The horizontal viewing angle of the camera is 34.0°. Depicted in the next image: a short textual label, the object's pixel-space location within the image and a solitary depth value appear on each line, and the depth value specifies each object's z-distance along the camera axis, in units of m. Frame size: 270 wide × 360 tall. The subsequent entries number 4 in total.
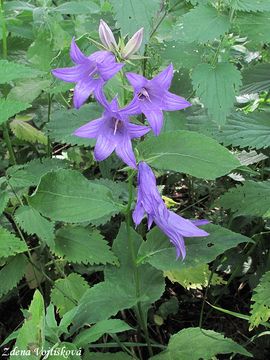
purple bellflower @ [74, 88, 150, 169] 0.30
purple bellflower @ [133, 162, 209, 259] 0.32
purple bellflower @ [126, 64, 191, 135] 0.29
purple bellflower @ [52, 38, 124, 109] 0.30
